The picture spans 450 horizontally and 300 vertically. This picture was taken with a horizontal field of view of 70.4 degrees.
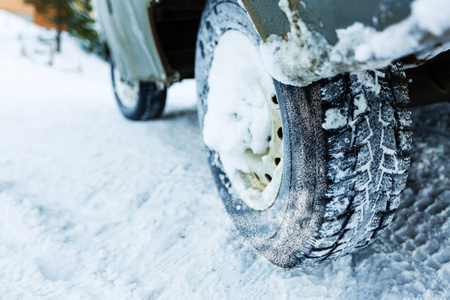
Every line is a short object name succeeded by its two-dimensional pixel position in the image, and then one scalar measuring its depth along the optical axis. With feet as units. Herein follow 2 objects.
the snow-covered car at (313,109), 1.69
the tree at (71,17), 28.78
